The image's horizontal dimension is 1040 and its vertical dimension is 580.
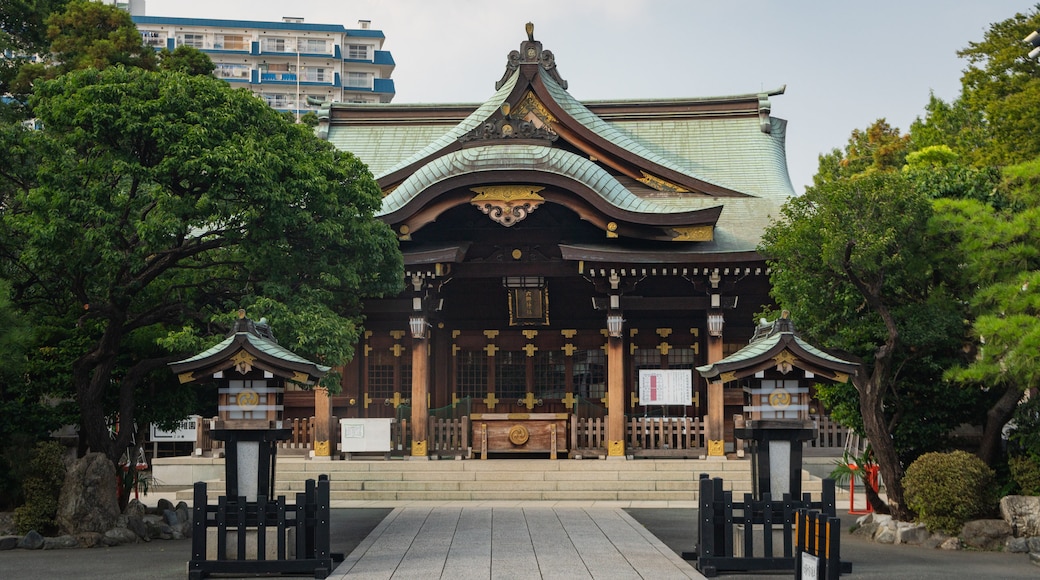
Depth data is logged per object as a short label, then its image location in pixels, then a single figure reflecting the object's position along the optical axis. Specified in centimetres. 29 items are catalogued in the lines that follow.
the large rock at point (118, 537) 1759
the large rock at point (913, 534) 1720
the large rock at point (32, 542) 1727
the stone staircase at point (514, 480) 2350
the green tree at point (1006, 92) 2639
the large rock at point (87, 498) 1752
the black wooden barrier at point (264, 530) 1396
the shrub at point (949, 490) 1680
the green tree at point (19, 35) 2492
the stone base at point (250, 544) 1423
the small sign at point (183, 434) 3006
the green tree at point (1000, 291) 1648
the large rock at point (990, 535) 1672
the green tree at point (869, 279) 1817
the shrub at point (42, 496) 1761
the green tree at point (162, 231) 1752
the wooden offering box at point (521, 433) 2608
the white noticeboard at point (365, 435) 2589
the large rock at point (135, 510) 1850
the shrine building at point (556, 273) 2603
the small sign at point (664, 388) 2719
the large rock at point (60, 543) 1728
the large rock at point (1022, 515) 1664
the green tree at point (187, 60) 2900
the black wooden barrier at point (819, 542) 961
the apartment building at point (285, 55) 10156
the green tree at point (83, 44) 2561
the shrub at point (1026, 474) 1706
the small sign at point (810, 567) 962
